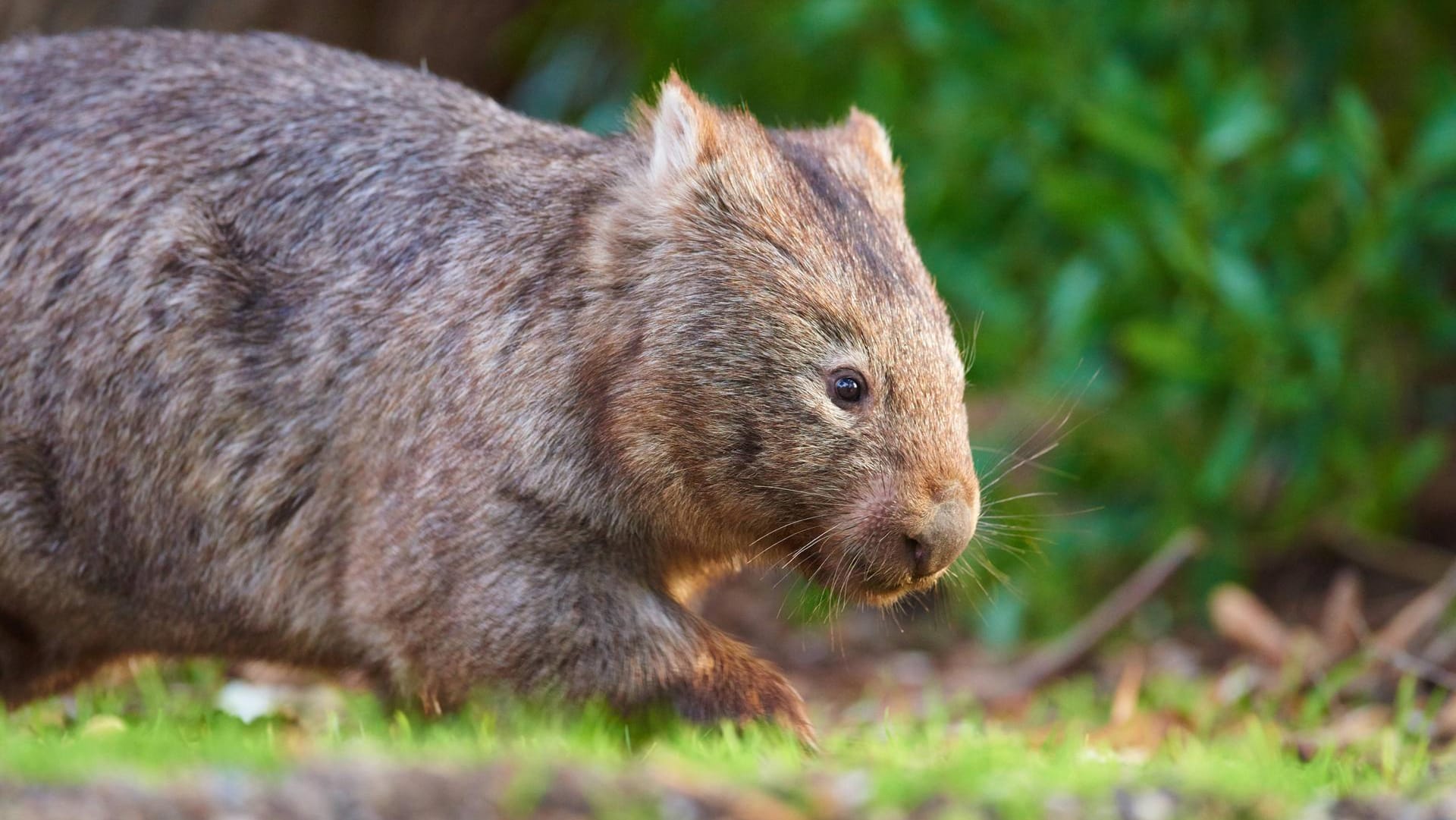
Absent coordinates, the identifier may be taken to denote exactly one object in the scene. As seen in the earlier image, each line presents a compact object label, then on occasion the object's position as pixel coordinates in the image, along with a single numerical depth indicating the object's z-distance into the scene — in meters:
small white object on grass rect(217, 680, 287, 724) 10.58
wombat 8.34
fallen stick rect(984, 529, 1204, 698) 13.47
